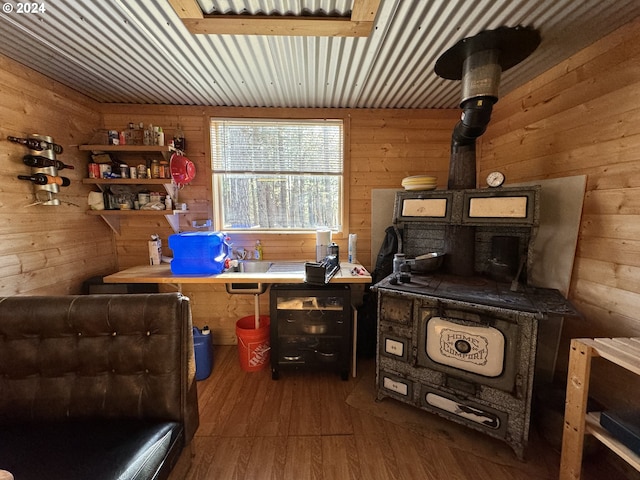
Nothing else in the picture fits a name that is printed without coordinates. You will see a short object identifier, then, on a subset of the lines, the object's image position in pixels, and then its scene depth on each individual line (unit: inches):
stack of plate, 80.9
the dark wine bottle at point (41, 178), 66.0
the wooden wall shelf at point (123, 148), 81.9
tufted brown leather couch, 43.1
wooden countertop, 76.5
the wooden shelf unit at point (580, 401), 43.1
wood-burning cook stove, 54.1
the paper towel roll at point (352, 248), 95.8
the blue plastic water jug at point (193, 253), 80.2
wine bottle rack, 68.2
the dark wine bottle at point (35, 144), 63.8
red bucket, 85.6
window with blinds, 98.1
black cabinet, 79.7
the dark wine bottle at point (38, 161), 65.9
